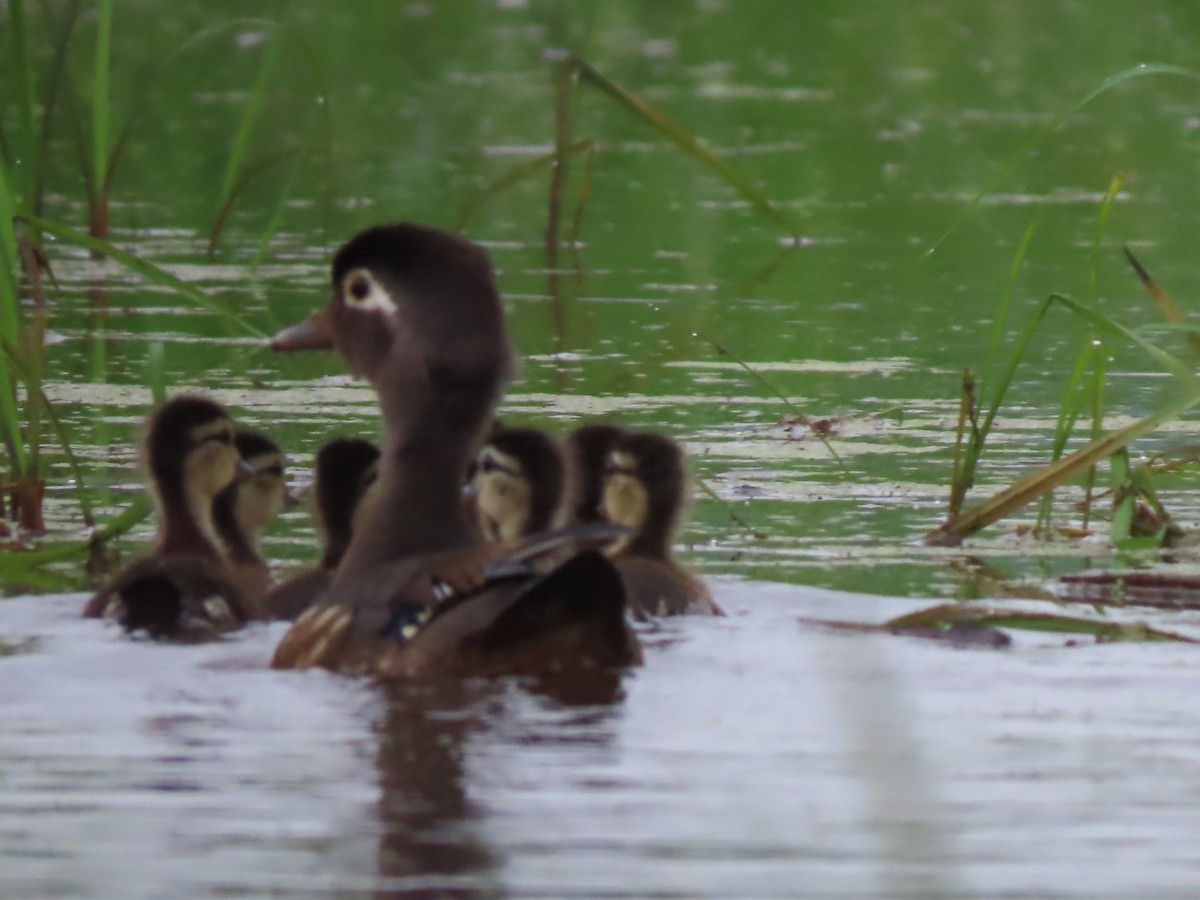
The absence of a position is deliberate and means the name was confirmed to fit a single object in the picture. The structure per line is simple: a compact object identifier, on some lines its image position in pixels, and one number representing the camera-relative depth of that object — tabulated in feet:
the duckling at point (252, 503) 46.78
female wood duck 34.78
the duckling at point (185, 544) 39.60
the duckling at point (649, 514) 41.73
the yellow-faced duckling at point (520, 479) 44.93
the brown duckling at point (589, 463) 48.11
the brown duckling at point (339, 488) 44.47
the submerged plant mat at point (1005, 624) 37.96
